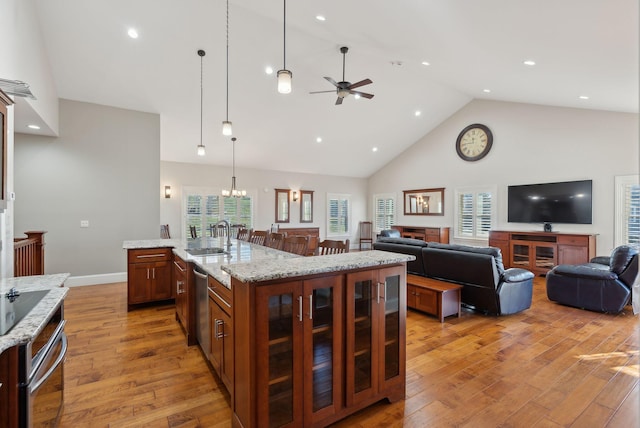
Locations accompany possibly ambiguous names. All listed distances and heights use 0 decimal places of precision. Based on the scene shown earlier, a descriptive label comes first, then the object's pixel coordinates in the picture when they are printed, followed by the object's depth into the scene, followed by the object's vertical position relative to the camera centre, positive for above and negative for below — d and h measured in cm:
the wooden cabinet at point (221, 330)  198 -85
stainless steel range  122 -73
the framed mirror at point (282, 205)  1003 +18
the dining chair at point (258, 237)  483 -45
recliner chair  394 -98
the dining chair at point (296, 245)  354 -42
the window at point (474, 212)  800 -1
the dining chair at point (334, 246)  311 -38
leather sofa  374 -84
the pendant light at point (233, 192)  772 +48
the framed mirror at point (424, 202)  920 +31
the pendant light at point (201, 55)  489 +254
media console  596 -77
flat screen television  634 +22
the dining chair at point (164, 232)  786 -59
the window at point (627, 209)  569 +6
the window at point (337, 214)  1100 -12
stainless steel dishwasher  262 -95
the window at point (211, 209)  872 +2
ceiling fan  479 +200
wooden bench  377 -111
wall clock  800 +191
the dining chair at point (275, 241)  413 -44
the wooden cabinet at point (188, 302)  309 -97
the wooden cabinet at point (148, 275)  405 -91
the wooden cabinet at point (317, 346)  165 -83
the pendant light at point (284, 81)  296 +128
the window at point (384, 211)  1077 +0
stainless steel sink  343 -48
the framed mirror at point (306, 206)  1044 +16
